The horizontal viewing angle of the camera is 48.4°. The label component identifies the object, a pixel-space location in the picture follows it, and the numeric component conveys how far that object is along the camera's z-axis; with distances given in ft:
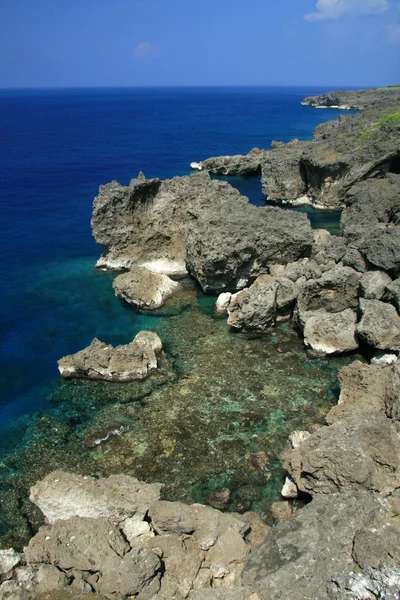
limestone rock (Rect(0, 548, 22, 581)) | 32.30
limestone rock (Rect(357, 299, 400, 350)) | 56.29
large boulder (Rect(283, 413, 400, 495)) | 36.81
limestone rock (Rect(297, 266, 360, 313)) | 67.77
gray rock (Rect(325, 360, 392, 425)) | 46.39
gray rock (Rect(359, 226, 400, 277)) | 68.18
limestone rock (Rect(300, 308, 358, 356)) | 61.52
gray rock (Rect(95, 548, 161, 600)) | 30.01
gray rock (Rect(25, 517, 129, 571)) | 32.19
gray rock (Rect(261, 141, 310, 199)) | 138.51
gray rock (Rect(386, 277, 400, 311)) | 60.90
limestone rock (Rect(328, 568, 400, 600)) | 27.02
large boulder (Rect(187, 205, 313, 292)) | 74.59
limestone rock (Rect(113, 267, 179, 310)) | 76.33
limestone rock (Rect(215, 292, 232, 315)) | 74.10
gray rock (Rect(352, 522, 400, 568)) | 29.17
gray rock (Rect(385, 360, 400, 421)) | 43.93
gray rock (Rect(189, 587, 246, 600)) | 28.84
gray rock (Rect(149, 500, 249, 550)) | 34.55
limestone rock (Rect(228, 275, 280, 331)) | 66.33
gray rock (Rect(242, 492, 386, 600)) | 29.55
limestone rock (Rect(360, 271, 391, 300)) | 63.93
